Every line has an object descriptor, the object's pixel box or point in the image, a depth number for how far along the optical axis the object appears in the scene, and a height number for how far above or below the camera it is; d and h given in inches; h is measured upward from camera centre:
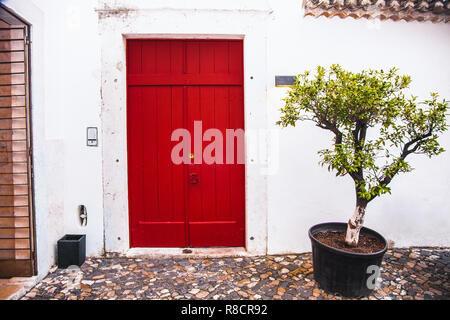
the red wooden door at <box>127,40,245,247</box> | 160.9 +8.3
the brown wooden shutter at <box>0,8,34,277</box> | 128.6 -0.7
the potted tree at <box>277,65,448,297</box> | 111.1 +6.3
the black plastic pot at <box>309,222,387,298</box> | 118.2 -51.0
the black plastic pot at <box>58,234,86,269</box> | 145.8 -51.8
